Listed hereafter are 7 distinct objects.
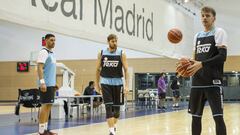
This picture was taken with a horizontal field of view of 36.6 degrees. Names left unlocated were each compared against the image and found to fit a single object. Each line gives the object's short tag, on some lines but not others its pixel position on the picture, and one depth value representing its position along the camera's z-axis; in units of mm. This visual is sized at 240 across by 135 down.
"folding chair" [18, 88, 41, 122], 10320
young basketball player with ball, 3871
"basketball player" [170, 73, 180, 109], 17969
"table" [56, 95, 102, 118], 11102
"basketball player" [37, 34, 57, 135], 6402
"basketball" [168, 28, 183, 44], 8016
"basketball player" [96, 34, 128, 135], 6328
